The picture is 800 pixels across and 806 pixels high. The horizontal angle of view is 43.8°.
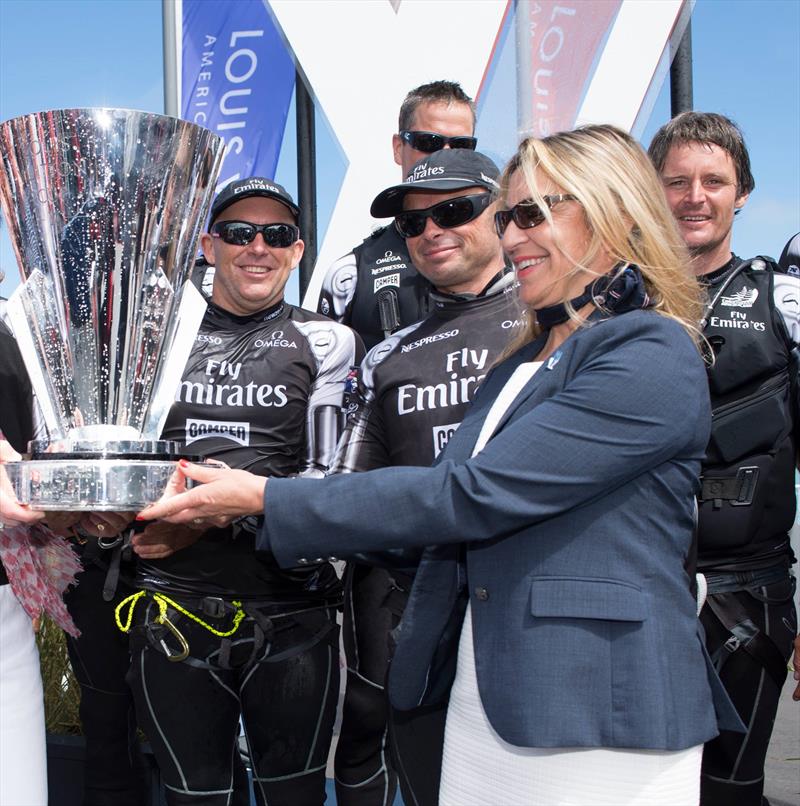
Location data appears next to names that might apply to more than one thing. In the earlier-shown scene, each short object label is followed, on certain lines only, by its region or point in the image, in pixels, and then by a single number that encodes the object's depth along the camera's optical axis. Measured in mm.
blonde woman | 1631
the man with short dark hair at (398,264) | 3502
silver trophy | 2025
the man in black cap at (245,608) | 2818
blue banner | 9047
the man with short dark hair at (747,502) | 2811
